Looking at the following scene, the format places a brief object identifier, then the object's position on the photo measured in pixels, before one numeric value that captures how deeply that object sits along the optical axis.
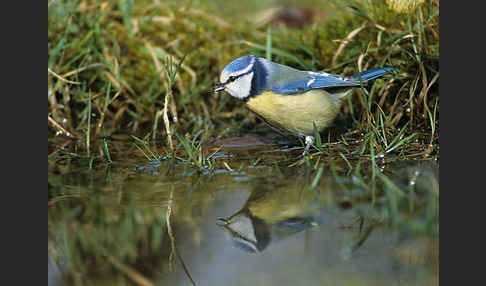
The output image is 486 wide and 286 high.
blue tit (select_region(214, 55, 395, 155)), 5.99
